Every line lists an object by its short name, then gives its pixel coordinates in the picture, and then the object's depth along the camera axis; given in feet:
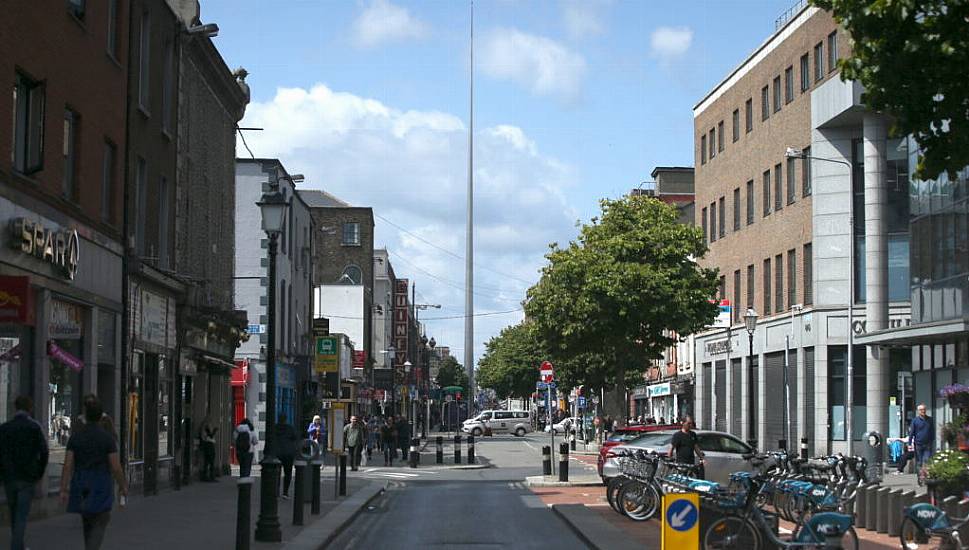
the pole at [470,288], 404.36
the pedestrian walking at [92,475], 45.60
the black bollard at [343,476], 94.73
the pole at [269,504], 60.70
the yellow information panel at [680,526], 43.42
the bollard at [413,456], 156.15
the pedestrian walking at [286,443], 89.20
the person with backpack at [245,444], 93.50
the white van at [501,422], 328.70
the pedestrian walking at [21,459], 48.78
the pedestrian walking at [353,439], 143.64
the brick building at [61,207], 64.54
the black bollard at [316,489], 78.28
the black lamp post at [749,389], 147.13
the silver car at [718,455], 94.99
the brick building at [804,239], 157.58
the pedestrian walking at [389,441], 166.61
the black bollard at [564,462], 109.81
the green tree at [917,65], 46.16
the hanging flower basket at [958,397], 93.78
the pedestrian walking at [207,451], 111.24
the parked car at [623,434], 104.37
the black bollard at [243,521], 52.33
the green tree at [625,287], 157.79
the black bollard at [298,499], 70.36
